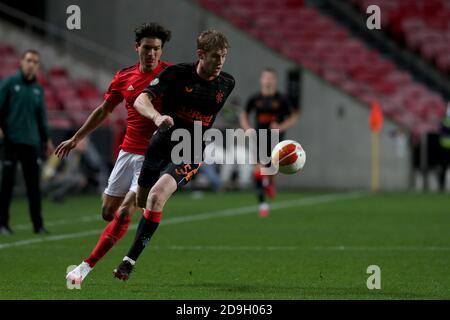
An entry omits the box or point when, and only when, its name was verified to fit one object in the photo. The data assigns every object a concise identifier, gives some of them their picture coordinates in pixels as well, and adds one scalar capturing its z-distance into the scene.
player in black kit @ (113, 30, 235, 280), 16.47
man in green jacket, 26.48
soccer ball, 18.55
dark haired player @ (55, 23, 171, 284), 17.25
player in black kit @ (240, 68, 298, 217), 35.16
